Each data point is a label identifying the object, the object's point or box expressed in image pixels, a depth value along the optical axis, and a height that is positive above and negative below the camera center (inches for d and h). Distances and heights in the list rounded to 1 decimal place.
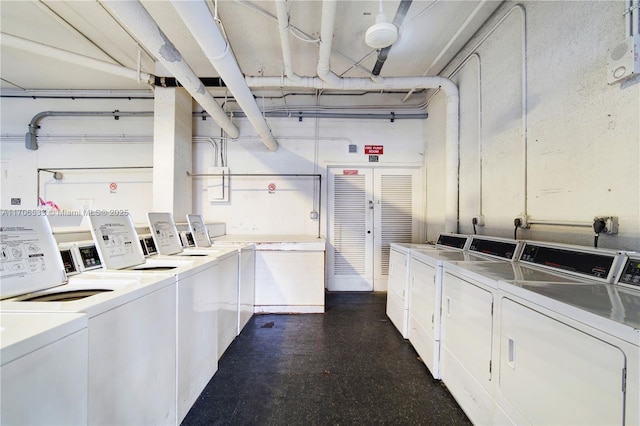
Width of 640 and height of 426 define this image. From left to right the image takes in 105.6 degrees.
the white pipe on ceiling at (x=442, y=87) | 105.7 +56.4
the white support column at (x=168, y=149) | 117.9 +31.8
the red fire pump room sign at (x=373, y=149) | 146.7 +39.7
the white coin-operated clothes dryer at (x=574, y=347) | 27.0 -17.4
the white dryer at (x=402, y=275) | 90.1 -24.0
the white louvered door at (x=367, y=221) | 146.4 -3.9
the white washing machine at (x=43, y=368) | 21.6 -15.8
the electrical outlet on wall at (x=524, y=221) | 72.8 -1.4
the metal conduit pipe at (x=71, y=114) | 136.9 +55.6
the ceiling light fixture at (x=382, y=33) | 65.3 +49.8
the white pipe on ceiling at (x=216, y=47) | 50.7 +42.5
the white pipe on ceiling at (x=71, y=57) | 85.9 +59.3
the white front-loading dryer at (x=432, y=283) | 68.3 -21.1
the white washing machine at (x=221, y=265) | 75.5 -17.3
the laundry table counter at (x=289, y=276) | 114.0 -29.5
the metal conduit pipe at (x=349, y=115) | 144.7 +59.4
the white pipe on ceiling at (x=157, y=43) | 57.3 +46.1
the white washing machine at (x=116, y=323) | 31.6 -17.2
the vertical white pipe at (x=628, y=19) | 47.8 +39.4
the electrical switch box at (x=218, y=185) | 143.0 +16.4
